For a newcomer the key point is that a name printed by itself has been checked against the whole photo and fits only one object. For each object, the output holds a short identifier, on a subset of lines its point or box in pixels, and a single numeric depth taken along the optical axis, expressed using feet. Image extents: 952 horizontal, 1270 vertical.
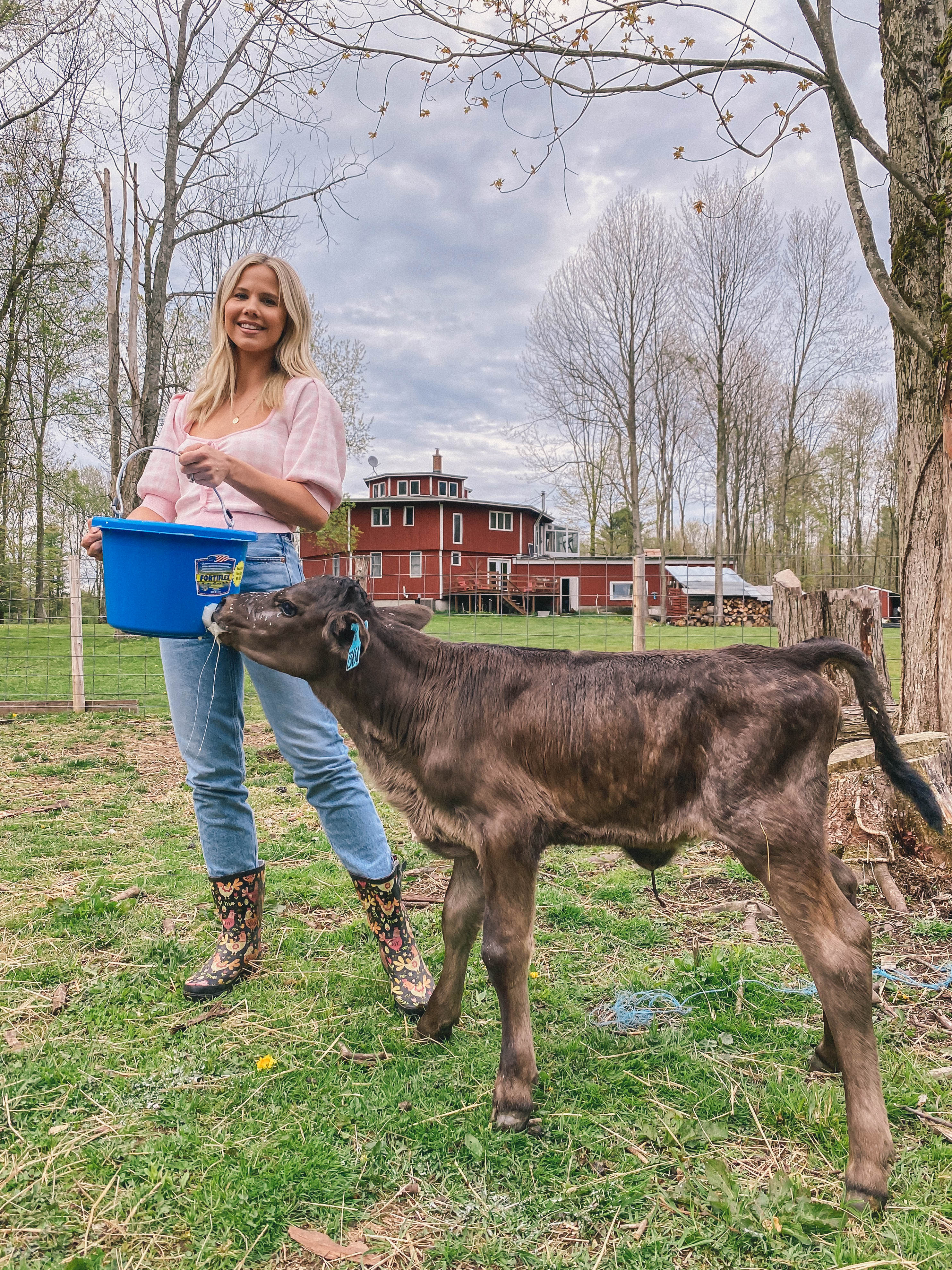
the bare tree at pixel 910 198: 13.87
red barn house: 143.02
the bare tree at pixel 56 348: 65.16
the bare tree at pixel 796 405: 127.03
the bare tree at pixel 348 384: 117.70
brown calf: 8.53
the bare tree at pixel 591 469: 129.29
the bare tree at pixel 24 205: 54.44
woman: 11.06
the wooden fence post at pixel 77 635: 36.94
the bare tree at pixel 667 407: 124.36
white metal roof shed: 122.01
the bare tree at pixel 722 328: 114.73
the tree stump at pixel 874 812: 14.88
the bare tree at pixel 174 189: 44.68
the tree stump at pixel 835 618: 17.04
